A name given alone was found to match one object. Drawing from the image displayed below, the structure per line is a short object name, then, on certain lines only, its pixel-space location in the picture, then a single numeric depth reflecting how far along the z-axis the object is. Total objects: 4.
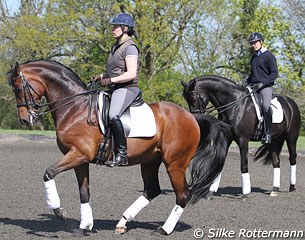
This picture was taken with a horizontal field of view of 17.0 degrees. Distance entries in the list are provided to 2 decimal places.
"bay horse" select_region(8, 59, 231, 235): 11.82
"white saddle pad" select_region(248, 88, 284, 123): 19.18
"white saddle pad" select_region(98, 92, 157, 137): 12.08
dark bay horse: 18.24
